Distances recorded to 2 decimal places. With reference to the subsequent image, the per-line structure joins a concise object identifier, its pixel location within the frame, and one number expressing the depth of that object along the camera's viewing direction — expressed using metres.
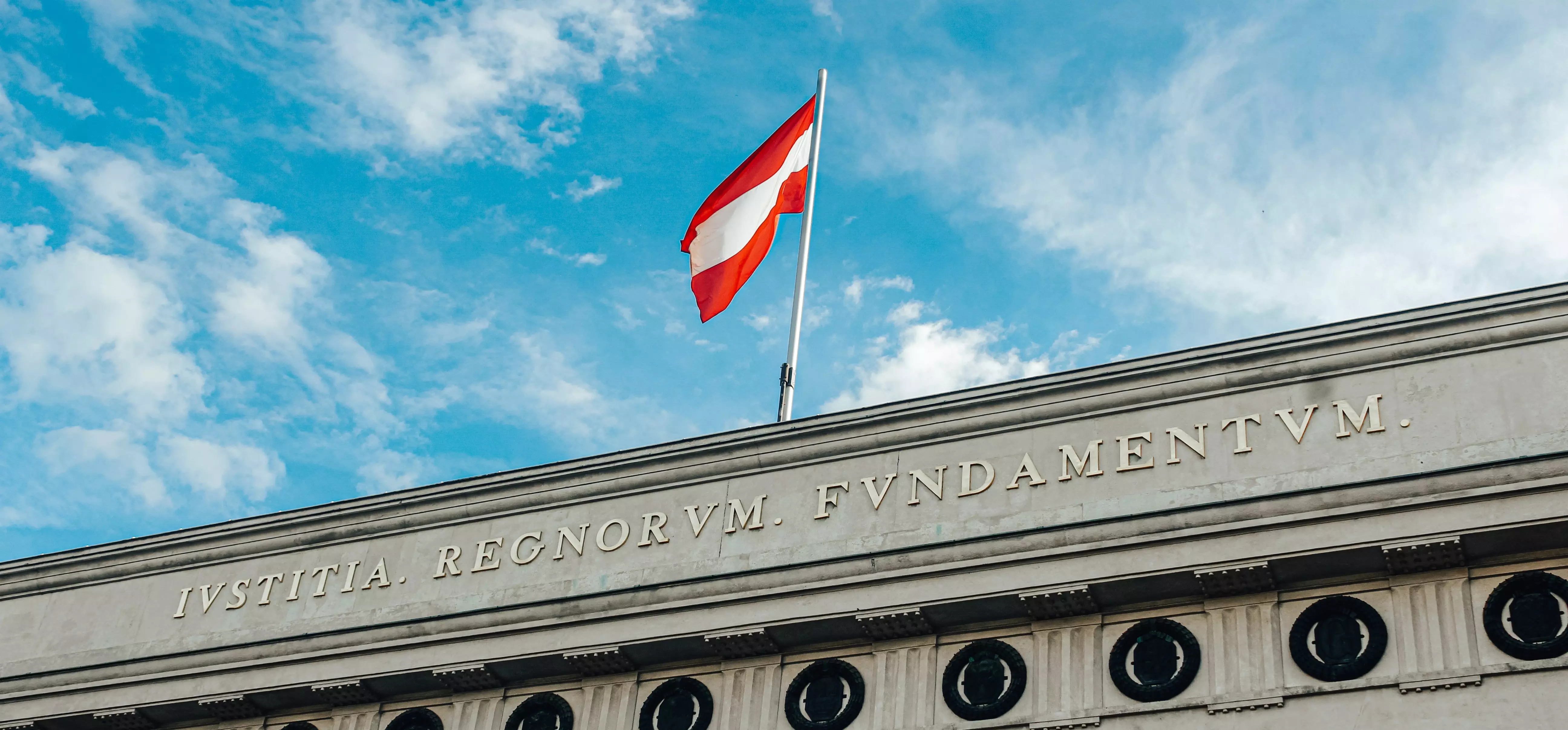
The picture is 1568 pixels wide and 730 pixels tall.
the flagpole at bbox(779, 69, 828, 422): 29.80
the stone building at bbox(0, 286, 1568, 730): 21.22
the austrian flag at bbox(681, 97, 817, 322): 32.62
